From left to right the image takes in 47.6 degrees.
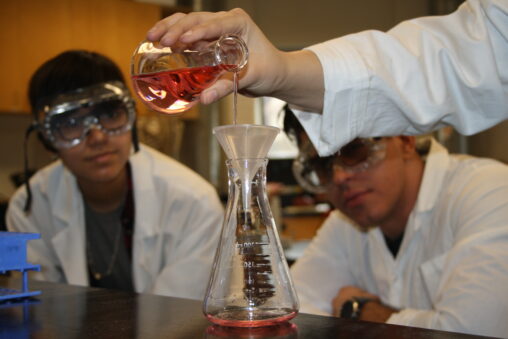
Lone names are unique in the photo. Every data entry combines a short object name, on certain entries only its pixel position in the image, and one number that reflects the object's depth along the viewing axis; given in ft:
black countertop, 2.43
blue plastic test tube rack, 3.34
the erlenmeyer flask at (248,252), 2.57
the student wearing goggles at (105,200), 6.39
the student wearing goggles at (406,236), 4.39
